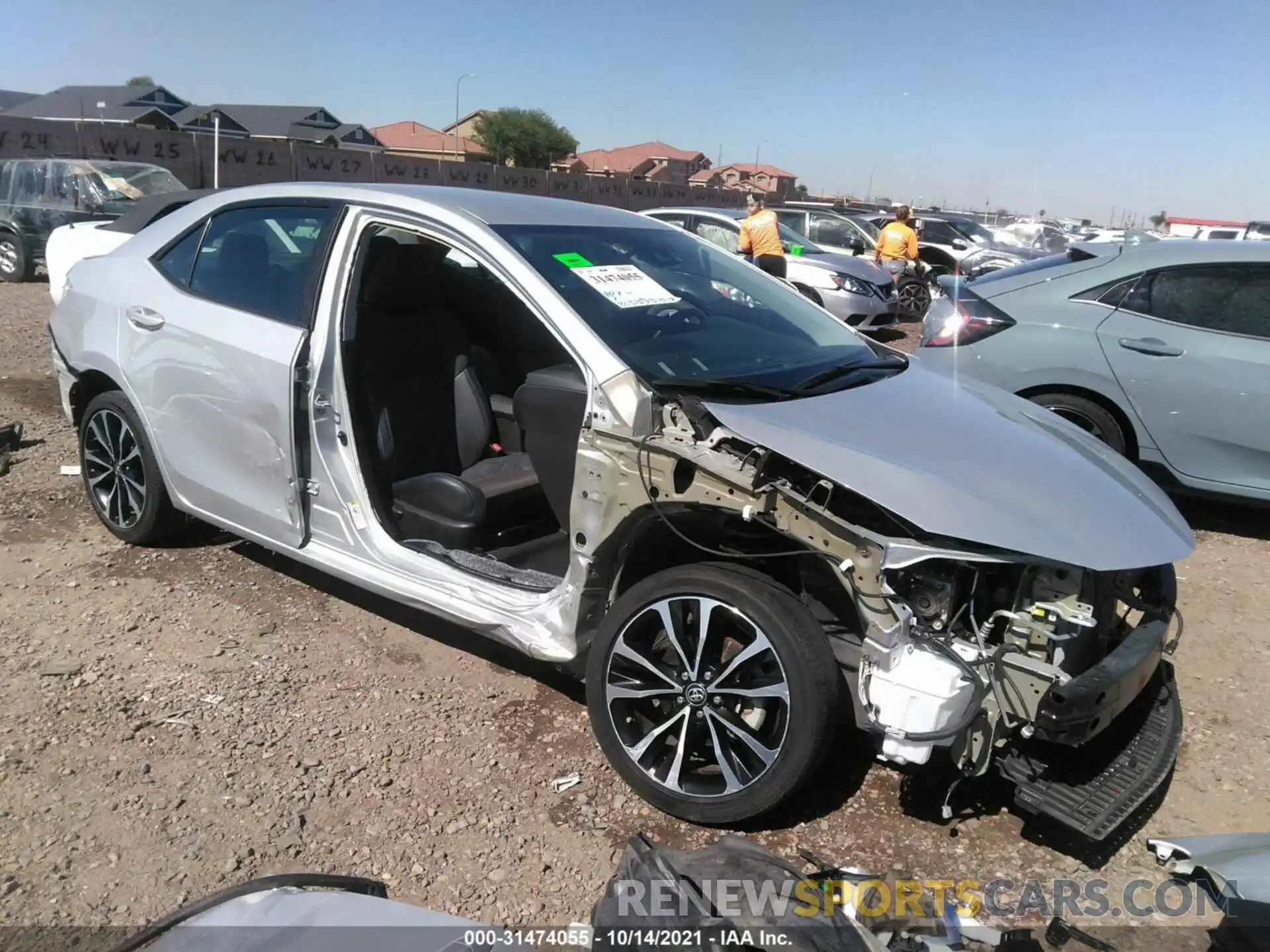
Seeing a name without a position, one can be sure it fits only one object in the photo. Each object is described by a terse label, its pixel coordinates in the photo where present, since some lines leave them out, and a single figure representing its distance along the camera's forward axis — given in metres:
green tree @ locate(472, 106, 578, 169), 64.81
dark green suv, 13.29
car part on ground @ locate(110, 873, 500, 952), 1.47
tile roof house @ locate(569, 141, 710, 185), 71.44
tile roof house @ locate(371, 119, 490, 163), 66.12
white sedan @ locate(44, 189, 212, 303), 5.84
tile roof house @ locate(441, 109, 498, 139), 75.12
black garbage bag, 1.78
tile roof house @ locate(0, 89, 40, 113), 65.69
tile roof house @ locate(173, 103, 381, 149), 49.47
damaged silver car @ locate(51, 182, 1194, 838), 2.43
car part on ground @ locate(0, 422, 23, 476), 5.61
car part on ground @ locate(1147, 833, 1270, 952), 1.91
